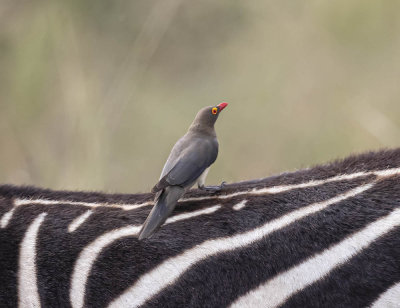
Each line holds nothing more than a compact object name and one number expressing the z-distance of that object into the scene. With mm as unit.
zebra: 8474
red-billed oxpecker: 8527
